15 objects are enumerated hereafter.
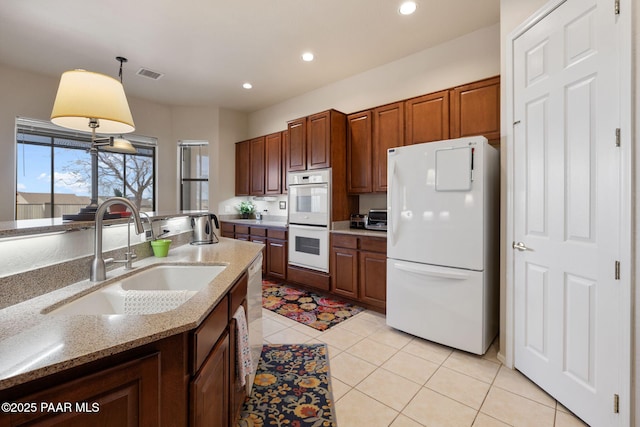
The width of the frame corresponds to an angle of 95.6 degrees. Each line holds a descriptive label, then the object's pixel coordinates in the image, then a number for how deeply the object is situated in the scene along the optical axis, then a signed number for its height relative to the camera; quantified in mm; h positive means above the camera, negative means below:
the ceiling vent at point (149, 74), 3852 +1895
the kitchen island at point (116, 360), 621 -370
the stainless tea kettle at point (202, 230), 2334 -140
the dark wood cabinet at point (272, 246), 4141 -488
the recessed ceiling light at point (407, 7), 2541 +1838
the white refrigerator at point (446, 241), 2199 -228
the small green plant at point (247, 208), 5527 +90
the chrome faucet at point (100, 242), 1250 -128
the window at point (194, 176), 5398 +687
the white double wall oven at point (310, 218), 3584 -67
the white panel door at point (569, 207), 1451 +32
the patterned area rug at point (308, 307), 2969 -1086
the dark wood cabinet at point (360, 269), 3049 -623
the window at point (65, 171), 3904 +634
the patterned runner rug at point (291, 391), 1596 -1123
